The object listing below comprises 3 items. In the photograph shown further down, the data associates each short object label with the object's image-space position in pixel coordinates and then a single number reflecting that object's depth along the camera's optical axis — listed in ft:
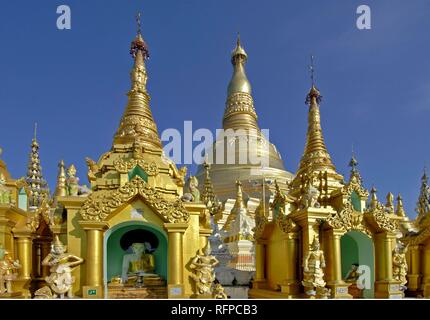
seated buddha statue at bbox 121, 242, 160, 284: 37.52
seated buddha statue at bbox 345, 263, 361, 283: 43.62
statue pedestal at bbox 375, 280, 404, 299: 40.91
